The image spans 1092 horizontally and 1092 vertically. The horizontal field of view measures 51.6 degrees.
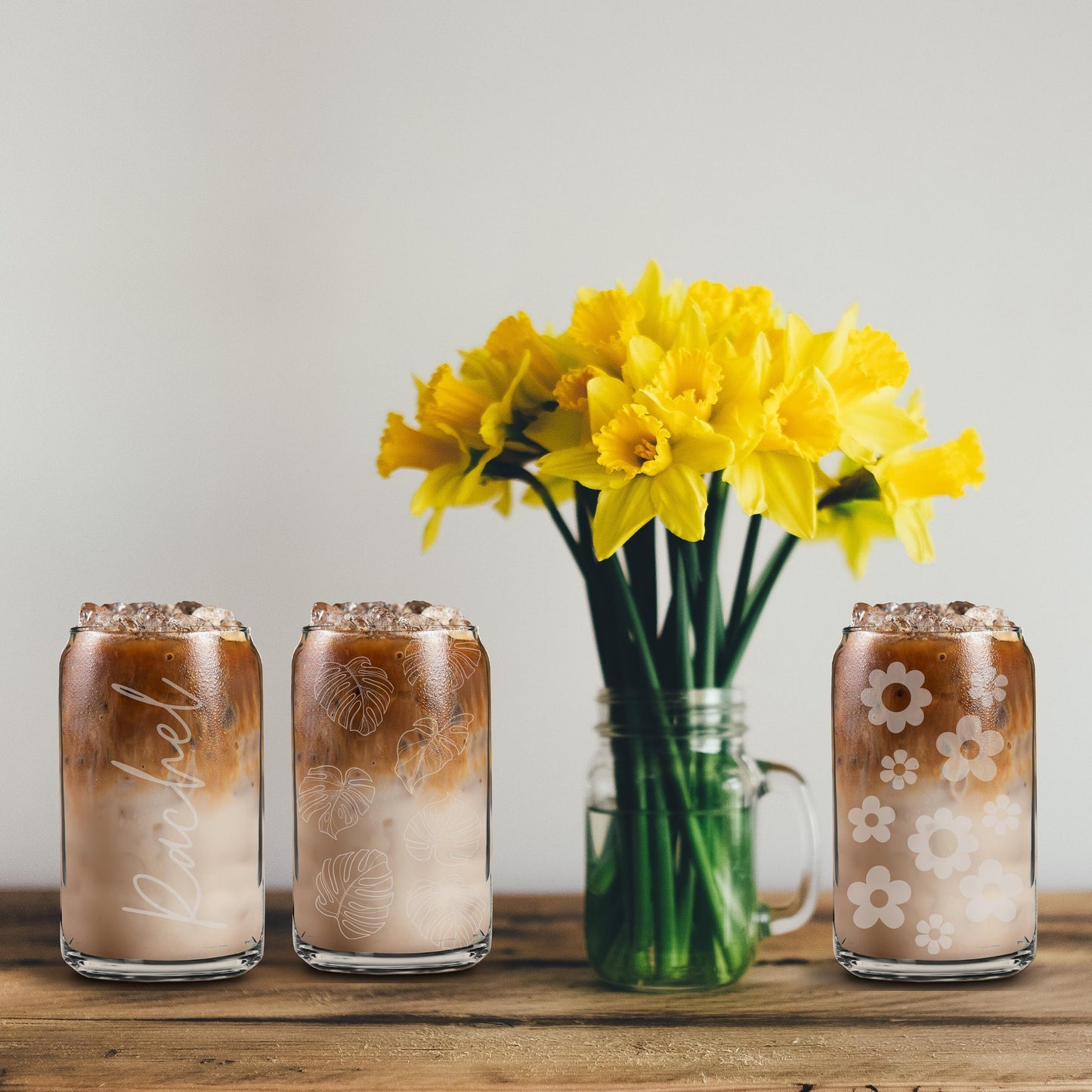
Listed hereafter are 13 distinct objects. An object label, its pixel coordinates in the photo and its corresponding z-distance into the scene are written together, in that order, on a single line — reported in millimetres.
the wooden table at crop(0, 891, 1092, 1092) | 559
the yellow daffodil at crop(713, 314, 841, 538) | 660
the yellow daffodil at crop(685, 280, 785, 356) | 698
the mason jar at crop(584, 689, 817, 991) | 697
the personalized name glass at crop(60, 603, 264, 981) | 683
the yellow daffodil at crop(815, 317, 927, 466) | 689
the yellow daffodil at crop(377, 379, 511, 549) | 722
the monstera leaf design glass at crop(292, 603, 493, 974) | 699
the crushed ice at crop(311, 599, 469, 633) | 710
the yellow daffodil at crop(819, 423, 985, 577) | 720
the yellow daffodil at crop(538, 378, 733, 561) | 645
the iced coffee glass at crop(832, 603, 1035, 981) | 687
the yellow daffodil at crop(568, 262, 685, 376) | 694
